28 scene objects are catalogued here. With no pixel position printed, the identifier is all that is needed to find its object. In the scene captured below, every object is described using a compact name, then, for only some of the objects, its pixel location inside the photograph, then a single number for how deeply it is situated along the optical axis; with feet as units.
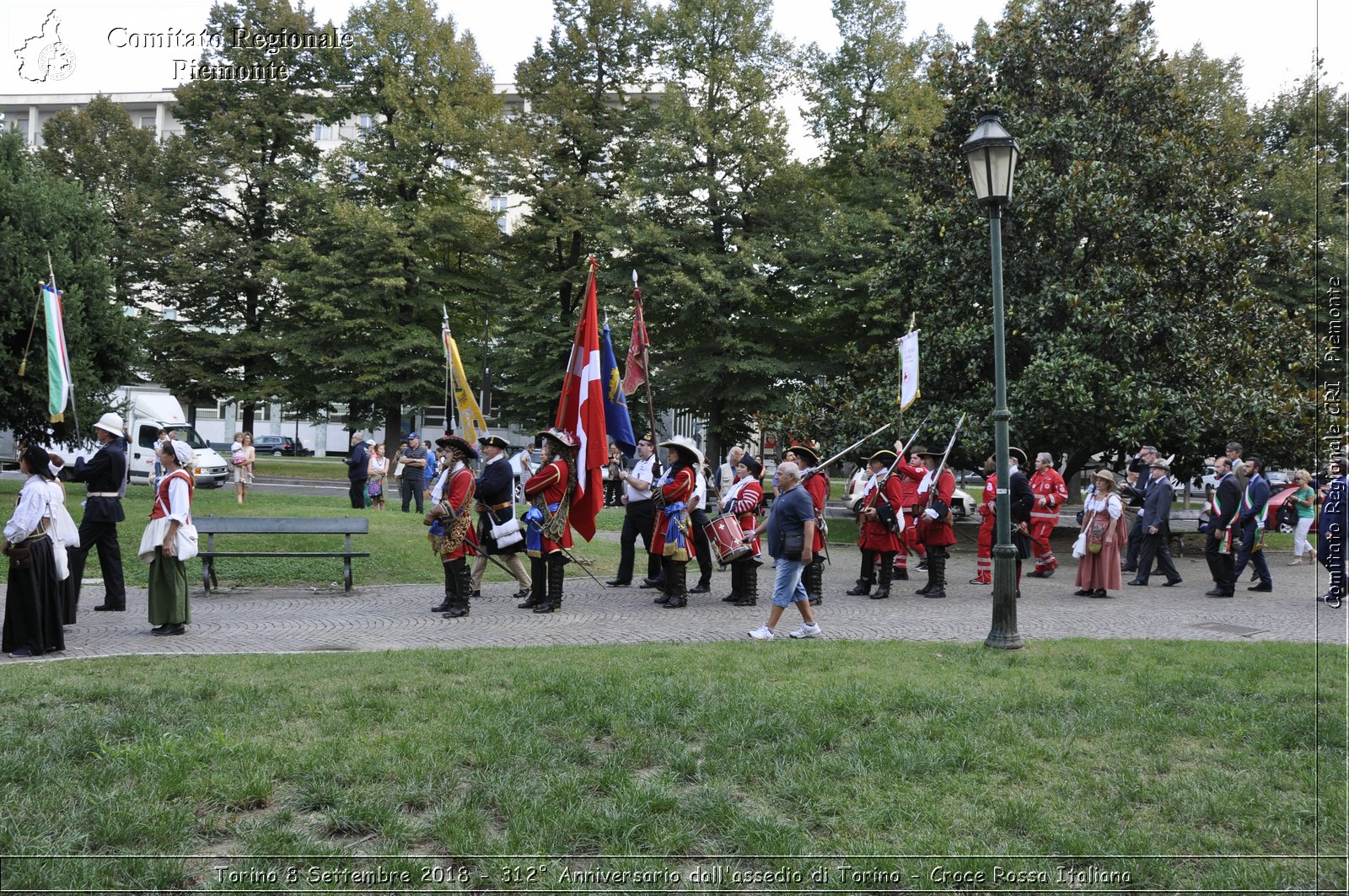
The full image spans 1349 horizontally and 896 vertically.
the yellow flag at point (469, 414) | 52.54
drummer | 38.65
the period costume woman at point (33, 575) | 27.09
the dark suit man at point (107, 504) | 36.65
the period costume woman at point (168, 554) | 30.68
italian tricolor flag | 51.13
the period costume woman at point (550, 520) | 37.11
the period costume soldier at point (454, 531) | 36.37
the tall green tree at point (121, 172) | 117.08
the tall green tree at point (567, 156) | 115.85
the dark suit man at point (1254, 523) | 46.24
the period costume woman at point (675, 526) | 39.11
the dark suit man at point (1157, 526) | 47.88
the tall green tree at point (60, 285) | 70.90
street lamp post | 29.30
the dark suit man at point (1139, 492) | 49.70
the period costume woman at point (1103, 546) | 44.19
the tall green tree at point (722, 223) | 101.14
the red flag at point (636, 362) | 48.57
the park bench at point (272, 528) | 41.19
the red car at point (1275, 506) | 53.01
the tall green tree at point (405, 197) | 111.04
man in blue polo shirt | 30.66
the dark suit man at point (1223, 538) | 45.16
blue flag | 42.75
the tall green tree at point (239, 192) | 116.67
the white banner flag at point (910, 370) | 51.19
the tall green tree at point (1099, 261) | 61.52
